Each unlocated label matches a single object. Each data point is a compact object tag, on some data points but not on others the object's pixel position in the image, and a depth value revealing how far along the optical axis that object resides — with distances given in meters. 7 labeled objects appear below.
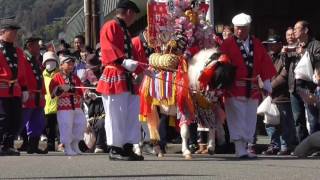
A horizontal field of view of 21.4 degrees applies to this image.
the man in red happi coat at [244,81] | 11.81
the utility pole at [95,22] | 20.86
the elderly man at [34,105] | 14.15
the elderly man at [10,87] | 13.14
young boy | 13.93
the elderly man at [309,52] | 12.40
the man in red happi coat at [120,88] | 11.02
